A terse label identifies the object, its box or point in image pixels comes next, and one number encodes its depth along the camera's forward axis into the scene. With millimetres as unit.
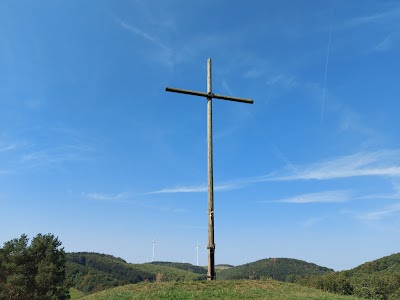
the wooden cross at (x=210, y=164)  19156
